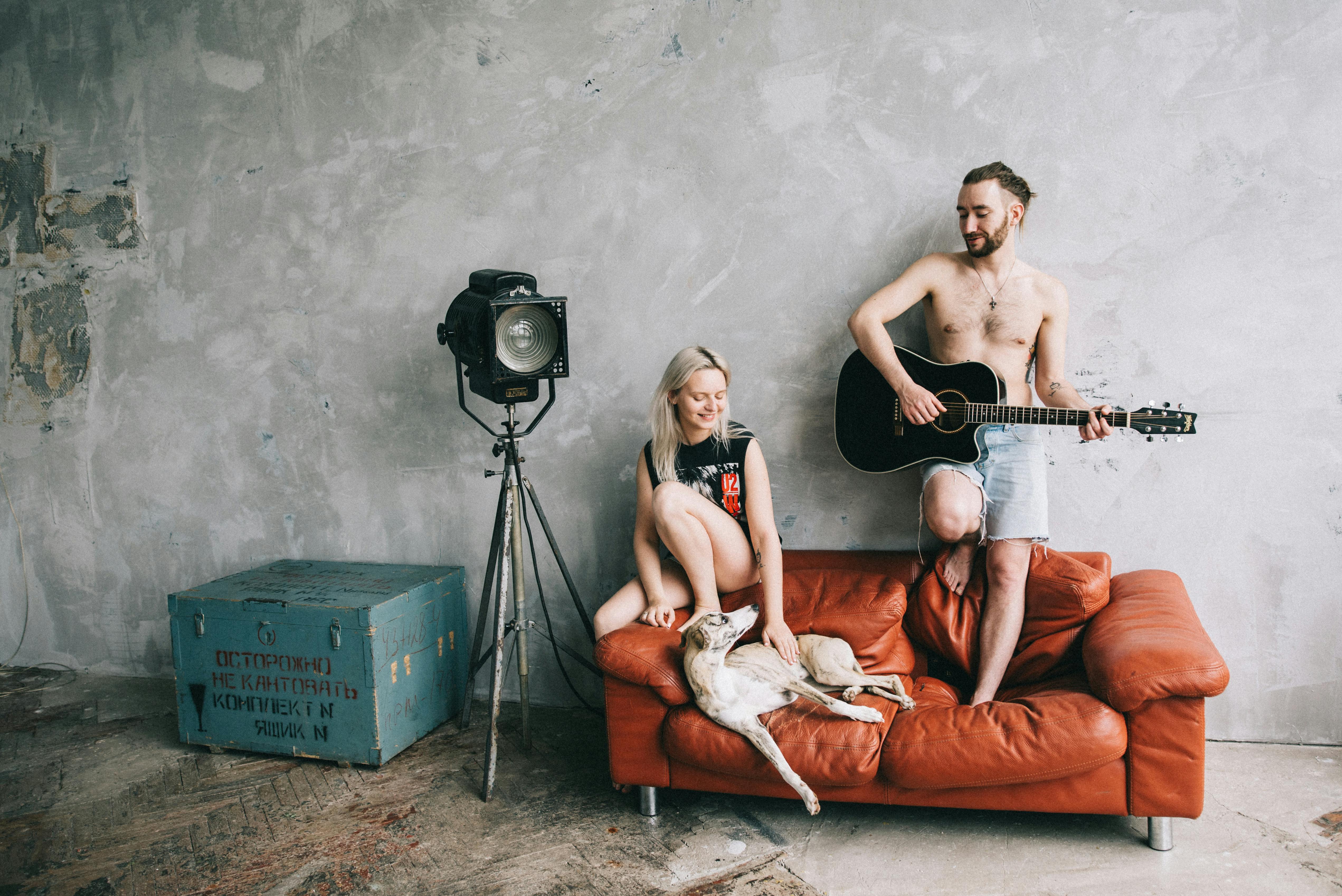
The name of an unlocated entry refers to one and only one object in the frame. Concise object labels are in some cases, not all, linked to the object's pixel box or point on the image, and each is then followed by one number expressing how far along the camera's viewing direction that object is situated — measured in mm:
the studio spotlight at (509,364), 2760
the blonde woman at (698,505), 2703
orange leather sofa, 2150
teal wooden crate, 2920
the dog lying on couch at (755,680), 2309
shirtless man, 2637
